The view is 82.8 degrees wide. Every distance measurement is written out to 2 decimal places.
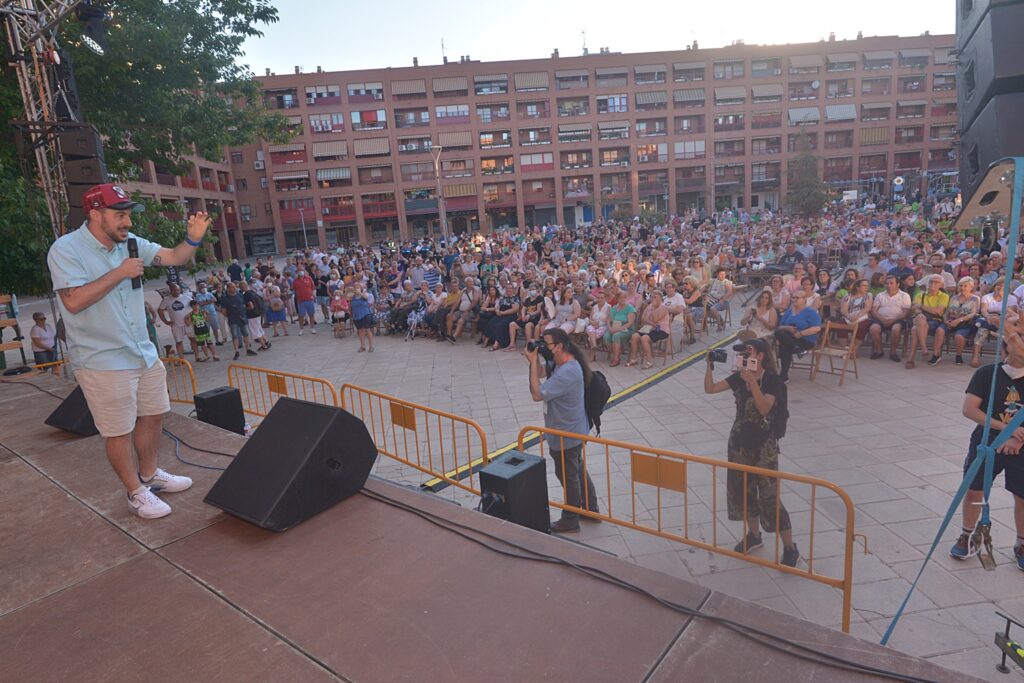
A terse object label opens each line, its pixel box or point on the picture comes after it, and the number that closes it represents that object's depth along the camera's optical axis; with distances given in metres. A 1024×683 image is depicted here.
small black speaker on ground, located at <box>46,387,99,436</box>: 5.06
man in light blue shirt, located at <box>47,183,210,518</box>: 3.11
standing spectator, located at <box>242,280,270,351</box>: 13.27
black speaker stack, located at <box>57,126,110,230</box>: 6.39
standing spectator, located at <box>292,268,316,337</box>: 15.87
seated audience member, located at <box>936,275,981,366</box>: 8.52
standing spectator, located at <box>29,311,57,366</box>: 11.30
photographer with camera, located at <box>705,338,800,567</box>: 4.05
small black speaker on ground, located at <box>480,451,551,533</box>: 3.54
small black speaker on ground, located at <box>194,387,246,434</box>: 5.64
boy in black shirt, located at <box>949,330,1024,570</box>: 3.77
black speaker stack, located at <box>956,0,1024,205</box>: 2.61
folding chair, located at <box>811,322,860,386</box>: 8.39
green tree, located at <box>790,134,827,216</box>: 41.31
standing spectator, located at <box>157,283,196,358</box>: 12.96
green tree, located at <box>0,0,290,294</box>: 8.68
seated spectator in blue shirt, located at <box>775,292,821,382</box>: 8.18
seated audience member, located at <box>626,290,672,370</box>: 10.11
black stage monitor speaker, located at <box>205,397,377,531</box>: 3.16
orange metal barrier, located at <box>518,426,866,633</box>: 3.12
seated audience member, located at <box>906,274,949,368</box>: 8.79
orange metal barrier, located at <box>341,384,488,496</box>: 5.26
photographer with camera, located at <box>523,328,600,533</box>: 4.61
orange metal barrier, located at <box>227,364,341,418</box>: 6.57
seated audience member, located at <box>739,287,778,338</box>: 8.07
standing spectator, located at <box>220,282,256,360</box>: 12.87
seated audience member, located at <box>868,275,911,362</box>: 9.07
